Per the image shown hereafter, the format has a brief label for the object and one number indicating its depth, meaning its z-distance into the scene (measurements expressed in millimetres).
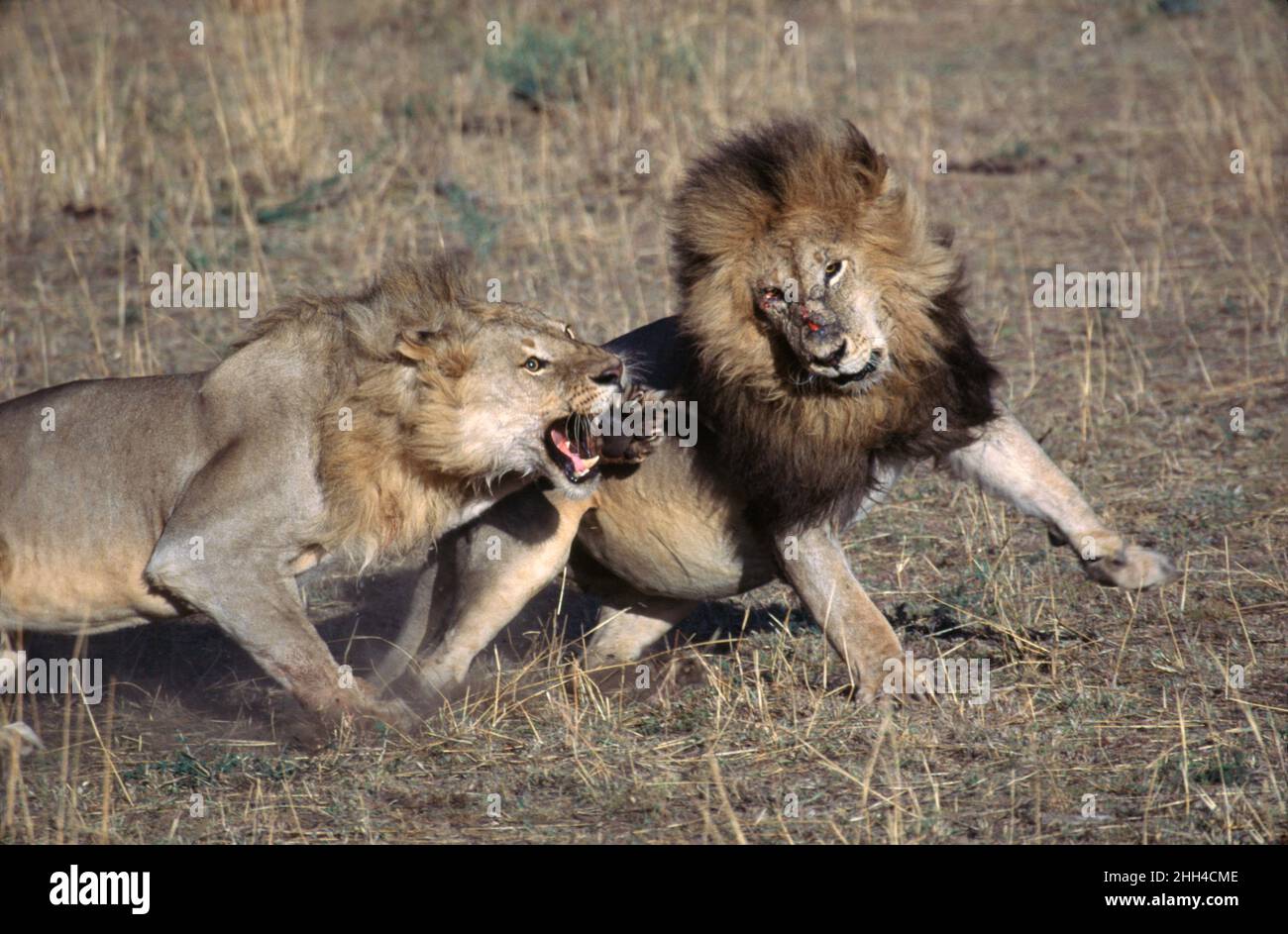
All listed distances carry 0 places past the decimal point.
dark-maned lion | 8609
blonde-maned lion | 8687
